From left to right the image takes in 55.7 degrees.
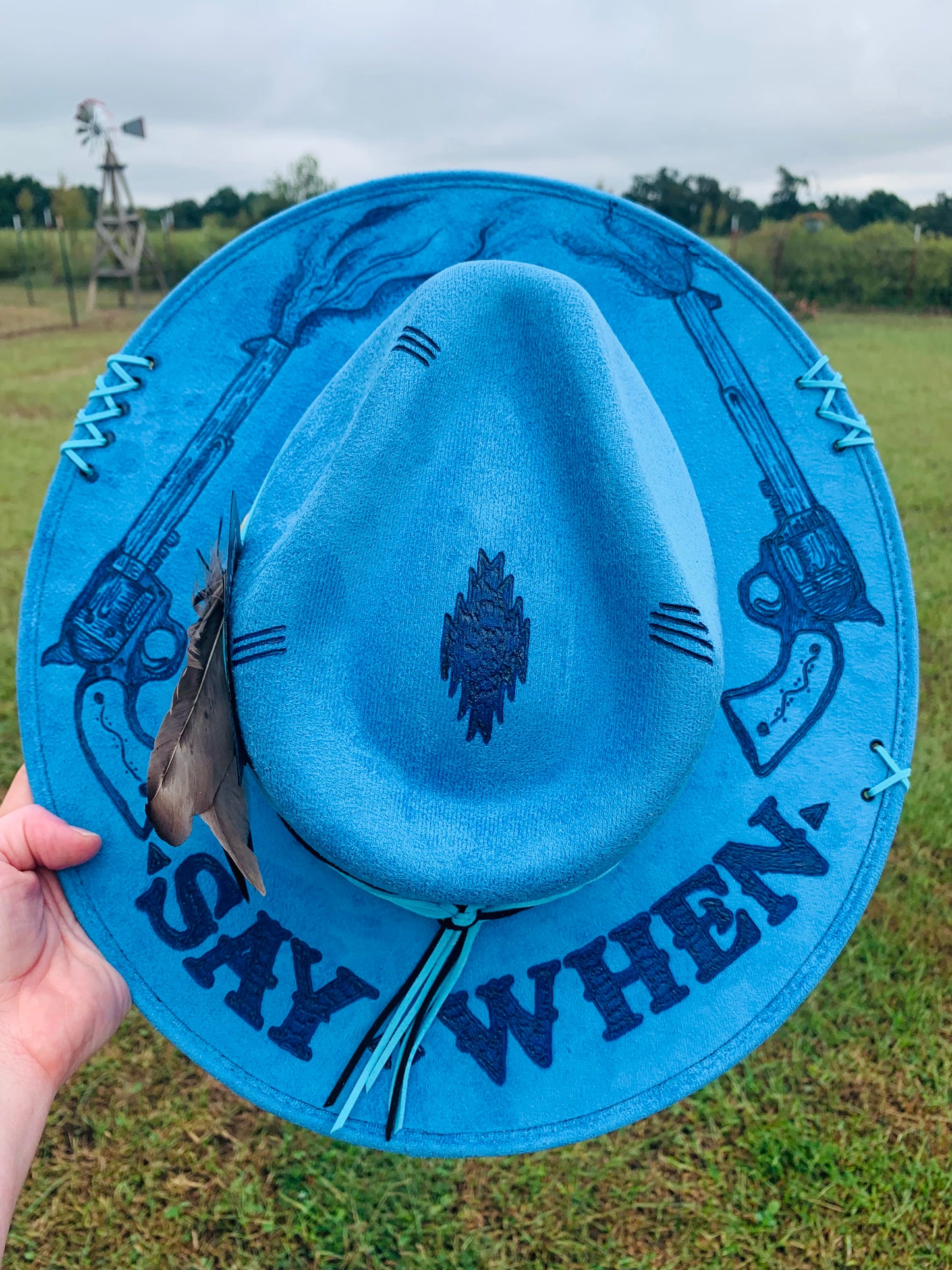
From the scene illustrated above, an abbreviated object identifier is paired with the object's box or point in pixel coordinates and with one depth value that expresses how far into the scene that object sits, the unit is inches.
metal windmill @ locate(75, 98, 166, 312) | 600.1
